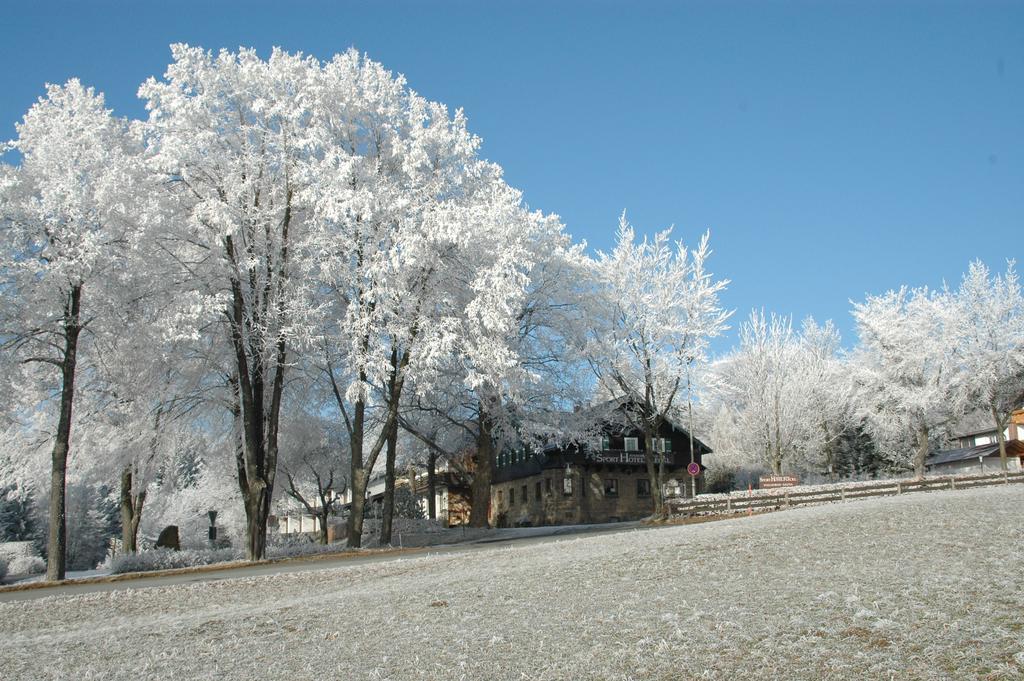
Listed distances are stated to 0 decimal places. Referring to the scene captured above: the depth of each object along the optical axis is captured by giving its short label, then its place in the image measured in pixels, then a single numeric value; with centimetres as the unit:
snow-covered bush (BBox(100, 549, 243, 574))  2800
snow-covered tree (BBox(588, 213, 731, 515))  4162
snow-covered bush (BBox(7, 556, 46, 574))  3716
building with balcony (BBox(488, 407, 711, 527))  5344
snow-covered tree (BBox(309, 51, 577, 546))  2639
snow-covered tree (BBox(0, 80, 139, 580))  2242
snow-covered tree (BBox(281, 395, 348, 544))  3730
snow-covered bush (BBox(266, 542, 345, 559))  2822
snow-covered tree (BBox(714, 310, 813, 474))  5888
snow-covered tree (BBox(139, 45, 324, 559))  2528
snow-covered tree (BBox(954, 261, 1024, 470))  5391
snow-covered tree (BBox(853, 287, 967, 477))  5591
